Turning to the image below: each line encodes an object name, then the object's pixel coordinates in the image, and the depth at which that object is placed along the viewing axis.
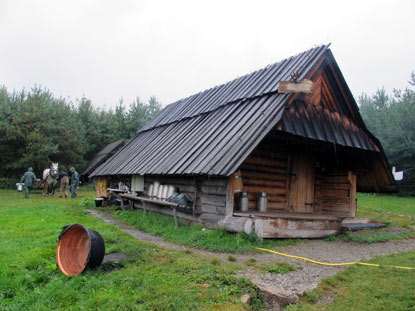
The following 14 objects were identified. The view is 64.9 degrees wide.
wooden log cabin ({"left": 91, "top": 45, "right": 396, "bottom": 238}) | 8.68
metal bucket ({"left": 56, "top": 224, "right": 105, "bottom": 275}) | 5.32
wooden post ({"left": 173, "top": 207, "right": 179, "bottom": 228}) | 9.55
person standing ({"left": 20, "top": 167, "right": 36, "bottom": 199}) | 19.42
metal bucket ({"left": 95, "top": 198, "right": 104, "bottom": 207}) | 16.20
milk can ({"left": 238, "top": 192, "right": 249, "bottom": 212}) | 9.48
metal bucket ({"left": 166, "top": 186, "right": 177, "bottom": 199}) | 10.84
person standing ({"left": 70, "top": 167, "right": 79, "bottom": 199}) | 20.98
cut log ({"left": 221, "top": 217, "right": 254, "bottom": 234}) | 7.99
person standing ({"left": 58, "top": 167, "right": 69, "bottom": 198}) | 21.03
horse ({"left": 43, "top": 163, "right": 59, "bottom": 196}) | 20.94
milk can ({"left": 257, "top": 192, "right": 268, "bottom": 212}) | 10.17
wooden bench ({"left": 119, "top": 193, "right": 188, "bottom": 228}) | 9.52
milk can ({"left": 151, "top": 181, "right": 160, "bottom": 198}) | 11.94
